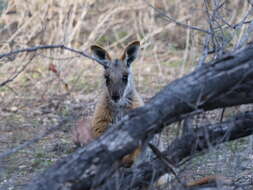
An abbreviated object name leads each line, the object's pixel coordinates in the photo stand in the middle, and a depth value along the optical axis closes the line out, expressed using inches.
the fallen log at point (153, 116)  317.4
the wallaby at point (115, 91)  519.8
